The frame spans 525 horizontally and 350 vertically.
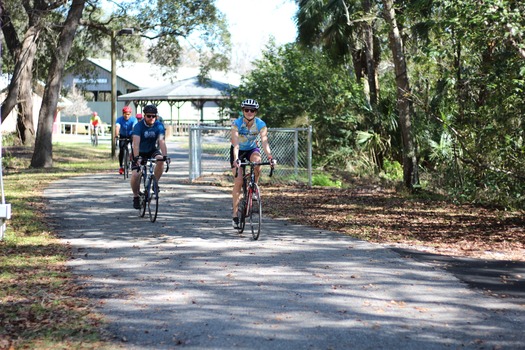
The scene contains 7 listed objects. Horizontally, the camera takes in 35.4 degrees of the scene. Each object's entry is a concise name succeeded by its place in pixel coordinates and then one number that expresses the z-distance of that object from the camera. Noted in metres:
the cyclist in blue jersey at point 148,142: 12.75
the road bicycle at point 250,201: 10.98
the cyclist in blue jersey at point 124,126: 19.06
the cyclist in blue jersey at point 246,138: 11.03
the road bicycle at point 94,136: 42.86
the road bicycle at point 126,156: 19.14
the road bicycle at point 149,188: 12.86
